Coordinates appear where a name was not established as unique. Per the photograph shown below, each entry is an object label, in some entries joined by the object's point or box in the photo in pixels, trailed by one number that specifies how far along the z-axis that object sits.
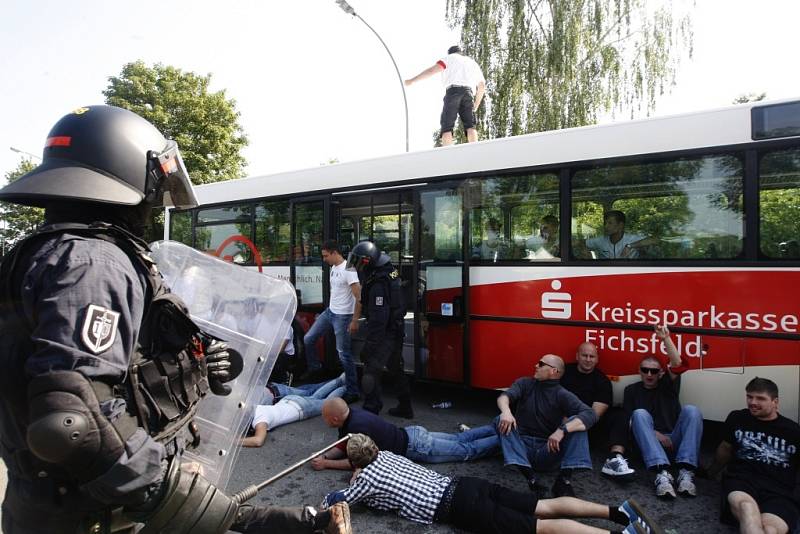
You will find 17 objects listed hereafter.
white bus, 4.16
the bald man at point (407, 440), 4.08
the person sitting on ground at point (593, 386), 4.45
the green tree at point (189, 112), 23.42
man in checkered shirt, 3.14
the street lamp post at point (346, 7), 12.51
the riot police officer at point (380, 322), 5.42
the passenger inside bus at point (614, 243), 4.68
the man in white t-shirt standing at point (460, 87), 7.39
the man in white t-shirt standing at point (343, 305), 6.09
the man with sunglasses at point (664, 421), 3.92
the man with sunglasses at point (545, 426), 3.96
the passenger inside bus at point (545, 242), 5.06
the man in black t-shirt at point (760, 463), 3.15
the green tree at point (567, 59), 15.42
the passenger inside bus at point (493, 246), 5.37
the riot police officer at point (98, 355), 1.30
